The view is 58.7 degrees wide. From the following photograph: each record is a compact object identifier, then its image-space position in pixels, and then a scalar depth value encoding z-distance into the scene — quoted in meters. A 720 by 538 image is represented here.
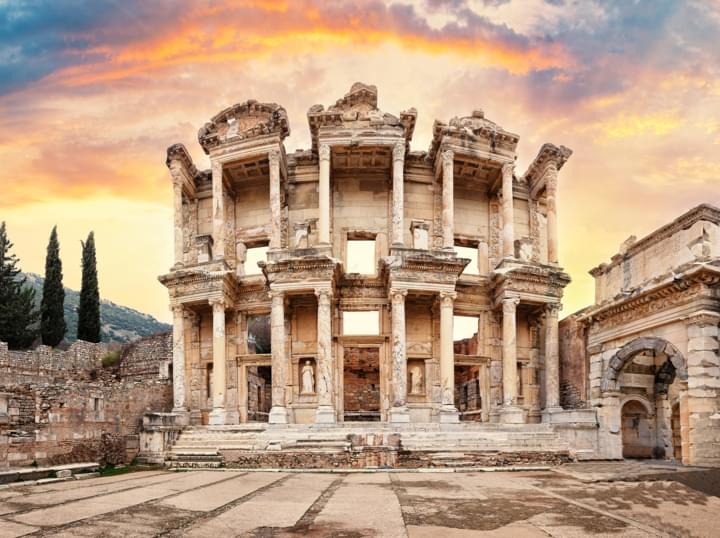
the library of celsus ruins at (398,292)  21.19
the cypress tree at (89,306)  42.19
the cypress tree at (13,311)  37.75
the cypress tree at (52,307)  40.50
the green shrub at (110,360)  37.66
